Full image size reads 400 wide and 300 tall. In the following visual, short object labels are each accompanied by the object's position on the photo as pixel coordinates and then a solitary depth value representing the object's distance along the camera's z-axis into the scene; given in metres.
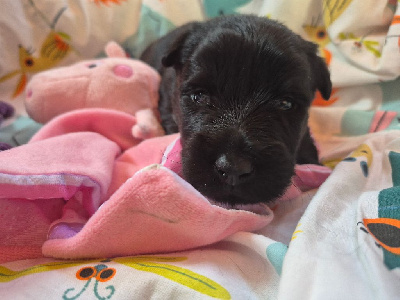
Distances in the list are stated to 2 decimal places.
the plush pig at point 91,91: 0.22
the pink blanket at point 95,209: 0.12
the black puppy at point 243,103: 0.14
